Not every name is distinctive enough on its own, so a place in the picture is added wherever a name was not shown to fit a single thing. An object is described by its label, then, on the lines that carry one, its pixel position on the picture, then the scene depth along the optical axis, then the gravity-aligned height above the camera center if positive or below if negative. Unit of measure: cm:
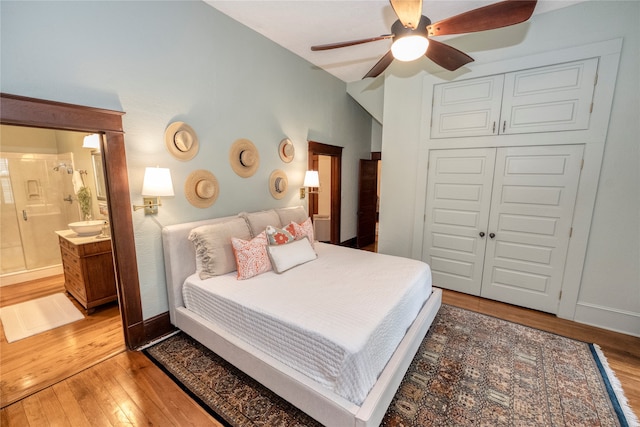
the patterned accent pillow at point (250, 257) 231 -72
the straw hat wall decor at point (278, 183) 347 -8
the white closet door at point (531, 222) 271 -48
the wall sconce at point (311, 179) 380 -3
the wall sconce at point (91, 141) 284 +37
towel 368 -8
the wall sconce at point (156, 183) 214 -6
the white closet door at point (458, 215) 313 -46
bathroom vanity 273 -102
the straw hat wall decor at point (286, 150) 352 +37
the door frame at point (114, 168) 164 +6
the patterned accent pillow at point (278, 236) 257 -59
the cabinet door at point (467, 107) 296 +84
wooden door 540 -49
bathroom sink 290 -59
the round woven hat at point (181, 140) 238 +33
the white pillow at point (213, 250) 236 -67
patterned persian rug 166 -150
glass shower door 359 -49
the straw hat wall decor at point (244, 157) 296 +22
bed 146 -99
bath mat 251 -148
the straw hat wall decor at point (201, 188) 258 -12
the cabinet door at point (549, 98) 252 +83
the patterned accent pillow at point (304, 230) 293 -60
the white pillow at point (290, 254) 242 -75
